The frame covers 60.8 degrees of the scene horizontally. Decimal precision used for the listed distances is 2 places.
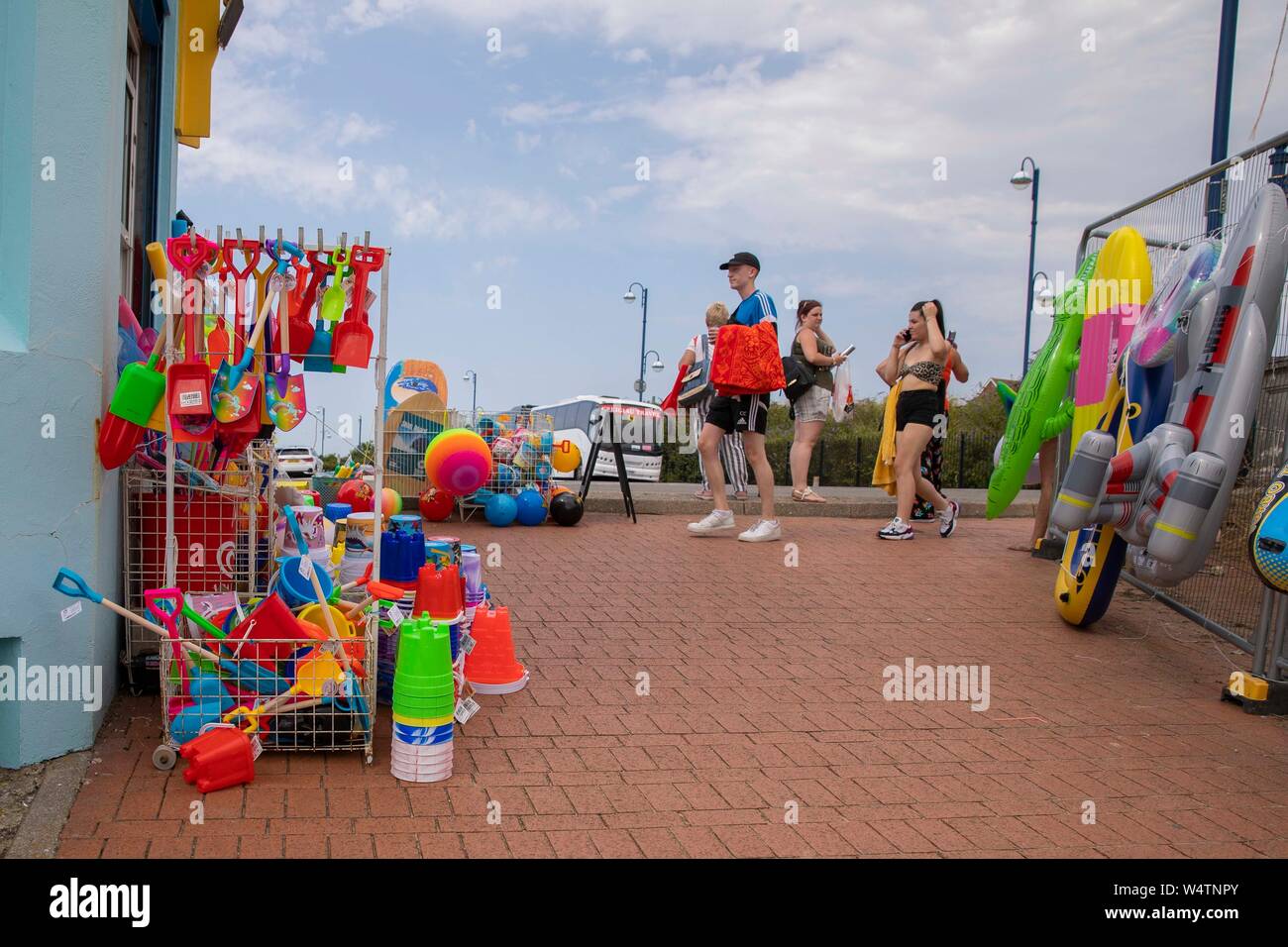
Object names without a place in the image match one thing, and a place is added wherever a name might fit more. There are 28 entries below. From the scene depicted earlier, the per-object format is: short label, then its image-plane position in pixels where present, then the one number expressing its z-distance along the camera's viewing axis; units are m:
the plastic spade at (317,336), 4.17
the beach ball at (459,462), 9.25
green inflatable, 8.45
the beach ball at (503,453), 11.02
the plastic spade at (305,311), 4.18
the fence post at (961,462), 20.08
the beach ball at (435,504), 10.83
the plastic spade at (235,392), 4.08
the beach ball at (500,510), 10.81
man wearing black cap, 9.56
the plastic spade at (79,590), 3.73
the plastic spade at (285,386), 4.10
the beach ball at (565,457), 11.76
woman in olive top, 12.02
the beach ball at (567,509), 11.03
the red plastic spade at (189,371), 3.98
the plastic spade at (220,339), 4.08
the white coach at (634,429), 18.45
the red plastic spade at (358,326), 4.18
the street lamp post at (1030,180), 23.36
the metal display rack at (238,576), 4.12
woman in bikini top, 10.09
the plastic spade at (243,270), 4.05
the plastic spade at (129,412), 4.01
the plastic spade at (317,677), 4.11
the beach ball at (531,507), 11.00
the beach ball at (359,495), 9.46
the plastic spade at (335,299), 4.18
